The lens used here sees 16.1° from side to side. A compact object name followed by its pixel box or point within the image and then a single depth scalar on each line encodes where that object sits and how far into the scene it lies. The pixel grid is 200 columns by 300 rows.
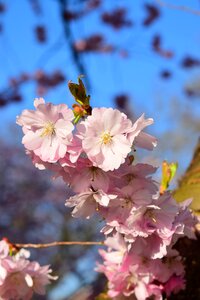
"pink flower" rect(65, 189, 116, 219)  0.46
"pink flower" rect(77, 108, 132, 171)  0.45
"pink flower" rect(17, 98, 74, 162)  0.45
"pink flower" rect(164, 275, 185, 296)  0.57
